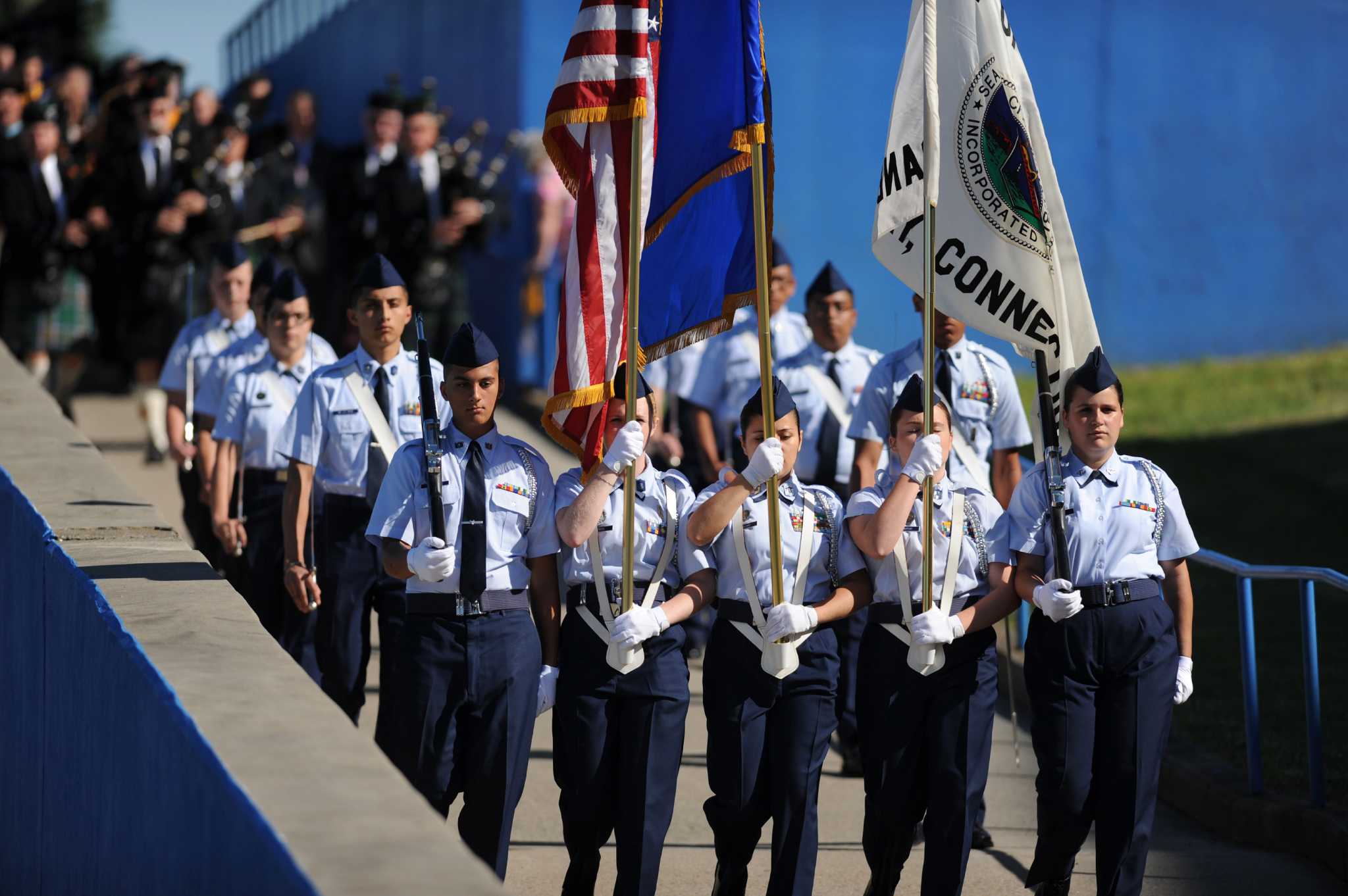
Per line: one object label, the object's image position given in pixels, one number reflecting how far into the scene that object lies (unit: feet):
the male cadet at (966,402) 55.72
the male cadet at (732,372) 69.10
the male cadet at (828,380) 63.36
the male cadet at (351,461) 50.24
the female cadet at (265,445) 56.59
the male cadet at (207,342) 66.39
